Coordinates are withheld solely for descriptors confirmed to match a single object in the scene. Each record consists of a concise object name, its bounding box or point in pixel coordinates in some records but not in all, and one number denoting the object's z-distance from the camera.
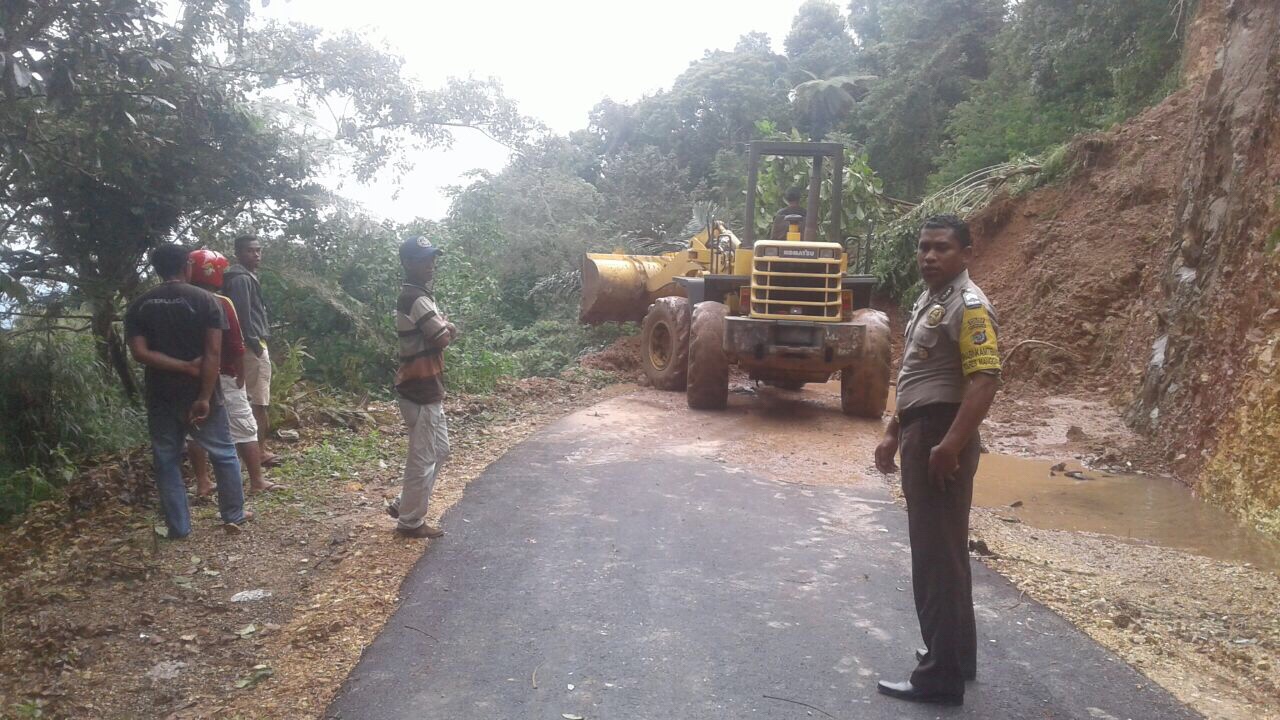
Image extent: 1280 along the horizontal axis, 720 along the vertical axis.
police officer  3.57
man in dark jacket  6.89
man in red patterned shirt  5.99
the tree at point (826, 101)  29.70
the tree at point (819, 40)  34.09
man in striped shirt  5.49
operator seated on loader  10.77
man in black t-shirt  5.51
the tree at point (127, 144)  5.52
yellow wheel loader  9.74
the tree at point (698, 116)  30.72
